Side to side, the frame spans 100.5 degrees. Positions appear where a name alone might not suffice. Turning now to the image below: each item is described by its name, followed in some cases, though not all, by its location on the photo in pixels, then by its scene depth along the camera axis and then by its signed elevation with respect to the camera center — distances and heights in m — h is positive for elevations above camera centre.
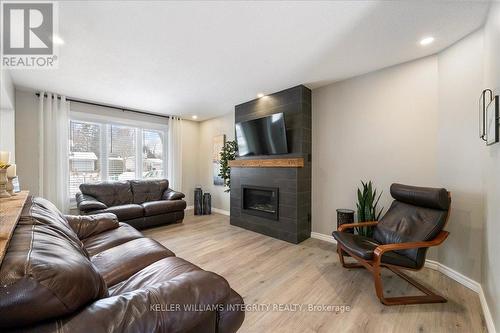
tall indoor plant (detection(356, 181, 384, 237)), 2.75 -0.57
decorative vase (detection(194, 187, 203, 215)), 5.18 -0.95
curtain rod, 4.04 +1.27
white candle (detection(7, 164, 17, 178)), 2.17 -0.06
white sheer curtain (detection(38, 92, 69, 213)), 3.66 +0.30
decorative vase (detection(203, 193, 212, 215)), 5.21 -0.99
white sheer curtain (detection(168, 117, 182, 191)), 5.34 +0.31
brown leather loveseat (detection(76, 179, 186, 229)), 3.68 -0.72
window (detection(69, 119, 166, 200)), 4.24 +0.30
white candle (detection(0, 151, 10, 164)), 2.16 +0.09
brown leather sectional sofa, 0.65 -0.52
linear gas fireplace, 3.64 -0.69
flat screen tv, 3.47 +0.52
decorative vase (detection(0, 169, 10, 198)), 1.96 -0.17
